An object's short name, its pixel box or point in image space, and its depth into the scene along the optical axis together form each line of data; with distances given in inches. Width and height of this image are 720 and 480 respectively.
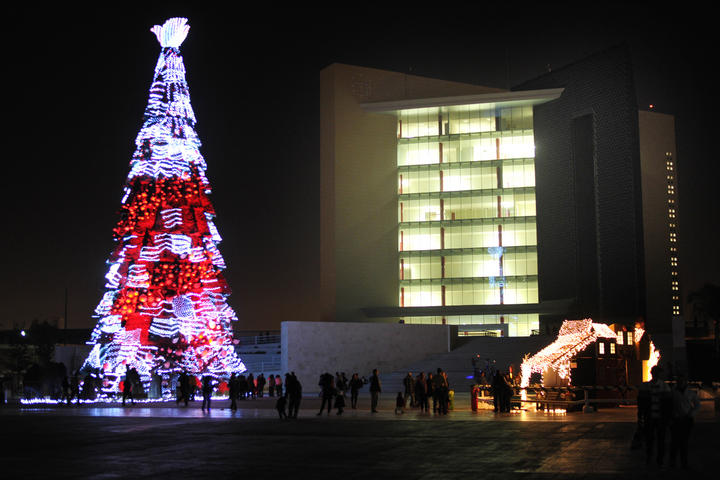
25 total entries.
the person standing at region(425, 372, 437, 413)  1032.7
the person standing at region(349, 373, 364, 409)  1221.1
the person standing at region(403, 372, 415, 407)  1170.0
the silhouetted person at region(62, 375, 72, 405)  1280.8
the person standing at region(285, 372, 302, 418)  983.6
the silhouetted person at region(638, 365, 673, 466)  549.6
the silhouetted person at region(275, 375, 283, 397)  1394.2
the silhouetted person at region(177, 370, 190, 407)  1220.2
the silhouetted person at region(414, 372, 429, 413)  1098.1
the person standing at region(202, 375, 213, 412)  1107.3
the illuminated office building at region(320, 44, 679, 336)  2217.0
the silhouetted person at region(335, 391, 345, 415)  1055.2
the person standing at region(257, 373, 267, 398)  1550.2
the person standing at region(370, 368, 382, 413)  1086.4
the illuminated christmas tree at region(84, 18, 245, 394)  1277.1
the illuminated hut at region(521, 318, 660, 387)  1051.3
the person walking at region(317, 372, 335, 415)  1047.6
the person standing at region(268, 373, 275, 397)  1576.0
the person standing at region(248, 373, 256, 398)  1488.7
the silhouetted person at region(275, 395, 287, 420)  957.8
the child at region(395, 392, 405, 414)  1046.4
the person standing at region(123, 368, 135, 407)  1218.0
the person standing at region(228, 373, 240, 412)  1110.4
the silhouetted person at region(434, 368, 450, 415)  1013.2
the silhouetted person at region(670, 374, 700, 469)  532.1
